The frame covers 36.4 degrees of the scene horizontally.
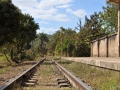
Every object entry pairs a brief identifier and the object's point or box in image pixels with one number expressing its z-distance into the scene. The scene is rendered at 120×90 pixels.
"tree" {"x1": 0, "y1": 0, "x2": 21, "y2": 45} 15.85
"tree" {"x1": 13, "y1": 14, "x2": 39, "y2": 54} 26.84
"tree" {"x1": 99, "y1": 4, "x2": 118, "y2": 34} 38.92
